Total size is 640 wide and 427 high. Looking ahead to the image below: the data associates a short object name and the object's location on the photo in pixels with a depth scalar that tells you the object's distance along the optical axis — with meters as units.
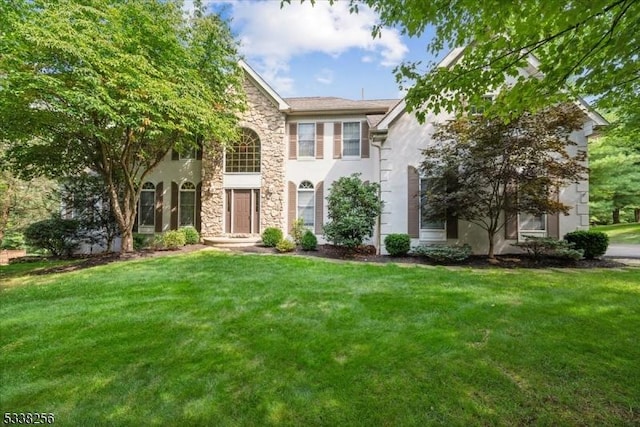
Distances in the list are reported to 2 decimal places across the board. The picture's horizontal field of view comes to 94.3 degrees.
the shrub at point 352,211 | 10.30
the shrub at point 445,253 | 9.35
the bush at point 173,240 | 12.04
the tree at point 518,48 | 3.18
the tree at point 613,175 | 18.58
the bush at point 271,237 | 12.53
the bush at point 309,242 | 11.71
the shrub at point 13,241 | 17.36
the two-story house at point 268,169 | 13.54
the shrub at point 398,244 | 10.36
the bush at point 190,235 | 13.15
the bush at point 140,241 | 13.43
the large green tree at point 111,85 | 7.66
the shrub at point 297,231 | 12.77
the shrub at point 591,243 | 9.61
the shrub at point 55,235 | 12.20
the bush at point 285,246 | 11.43
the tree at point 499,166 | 8.42
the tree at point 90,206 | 13.12
